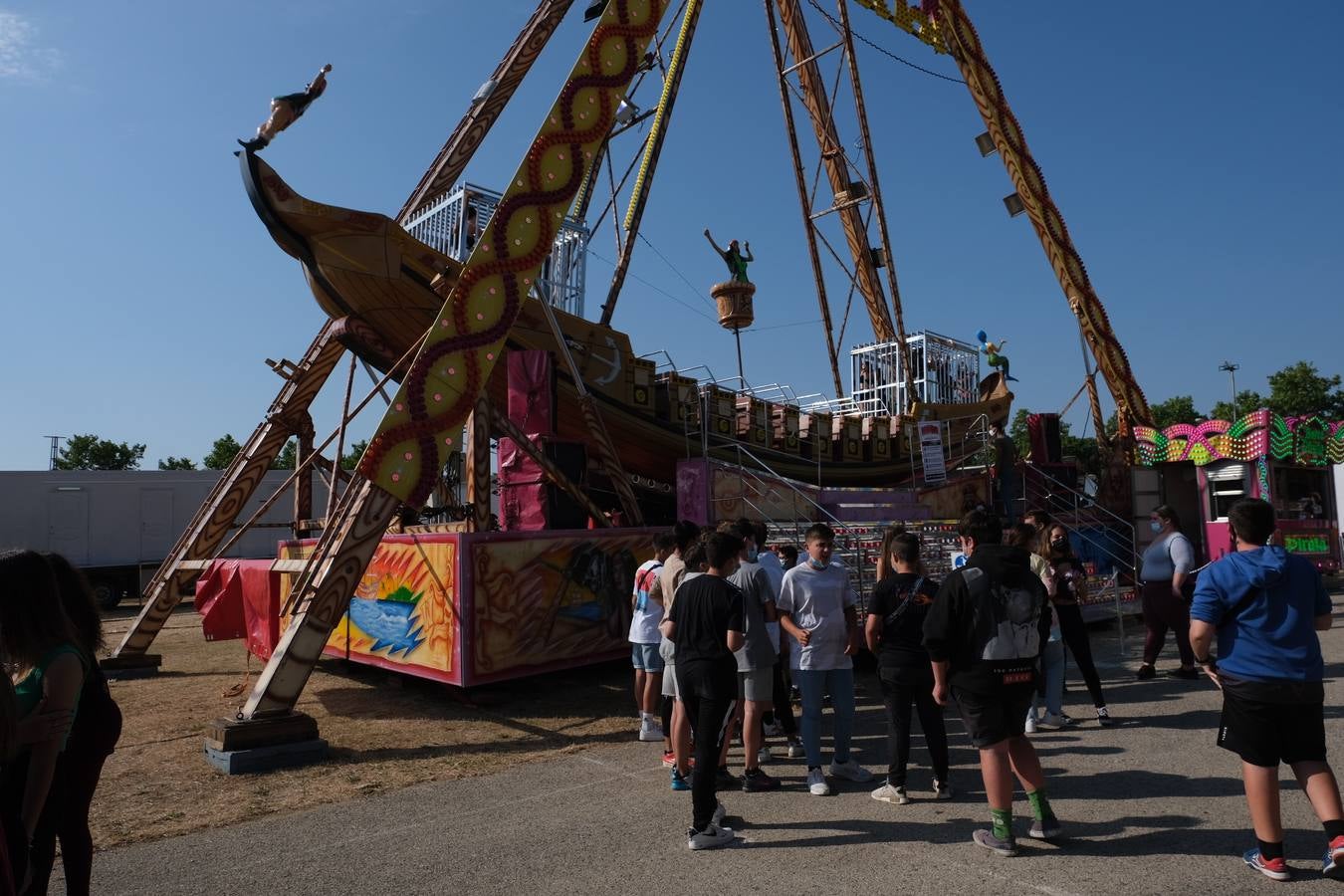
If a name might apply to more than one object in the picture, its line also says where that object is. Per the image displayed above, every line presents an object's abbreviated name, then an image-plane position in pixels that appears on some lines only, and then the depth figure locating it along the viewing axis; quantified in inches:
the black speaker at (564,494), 360.2
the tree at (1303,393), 1691.7
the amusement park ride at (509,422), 276.2
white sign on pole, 502.0
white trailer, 755.4
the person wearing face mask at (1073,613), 259.4
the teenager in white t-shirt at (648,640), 251.4
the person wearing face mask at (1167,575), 298.8
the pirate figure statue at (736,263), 571.5
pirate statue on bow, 307.4
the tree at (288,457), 1512.1
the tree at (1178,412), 2064.5
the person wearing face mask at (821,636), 201.9
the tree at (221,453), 1796.8
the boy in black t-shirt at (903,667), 188.5
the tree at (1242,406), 1856.5
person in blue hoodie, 139.3
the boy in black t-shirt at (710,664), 165.6
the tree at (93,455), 1747.0
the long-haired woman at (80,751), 111.0
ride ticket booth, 625.0
